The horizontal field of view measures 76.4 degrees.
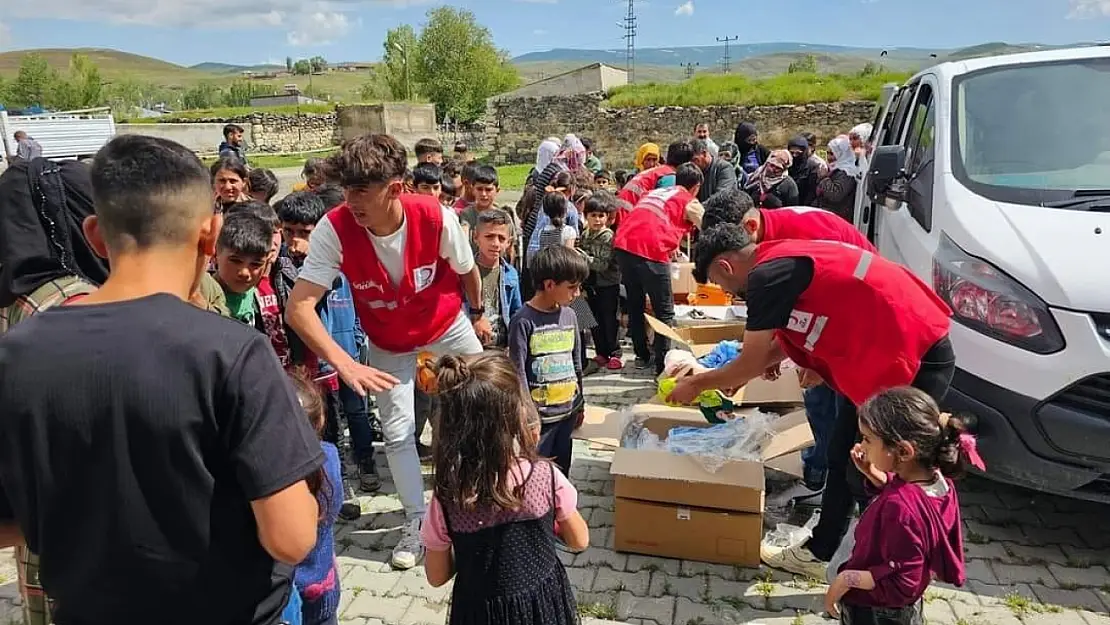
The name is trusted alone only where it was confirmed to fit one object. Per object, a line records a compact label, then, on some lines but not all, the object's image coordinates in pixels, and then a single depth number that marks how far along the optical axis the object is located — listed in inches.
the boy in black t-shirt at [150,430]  45.2
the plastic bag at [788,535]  131.4
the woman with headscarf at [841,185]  305.1
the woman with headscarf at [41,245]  72.7
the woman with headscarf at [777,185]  316.2
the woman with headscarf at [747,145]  386.6
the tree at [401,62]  2070.6
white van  111.3
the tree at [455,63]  2064.5
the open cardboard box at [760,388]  168.6
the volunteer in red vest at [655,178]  279.4
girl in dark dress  76.6
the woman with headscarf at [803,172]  359.6
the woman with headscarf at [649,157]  344.7
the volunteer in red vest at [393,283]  120.7
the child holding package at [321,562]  84.7
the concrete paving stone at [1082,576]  121.0
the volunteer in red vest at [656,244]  216.1
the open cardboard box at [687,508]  125.9
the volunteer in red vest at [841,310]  105.4
